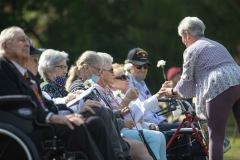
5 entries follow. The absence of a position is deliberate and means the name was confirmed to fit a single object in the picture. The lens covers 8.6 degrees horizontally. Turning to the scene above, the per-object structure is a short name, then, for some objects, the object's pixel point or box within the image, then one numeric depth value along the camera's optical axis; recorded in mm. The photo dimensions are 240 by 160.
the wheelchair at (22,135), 11714
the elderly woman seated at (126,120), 15516
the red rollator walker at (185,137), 16942
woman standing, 15589
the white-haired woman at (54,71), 15766
